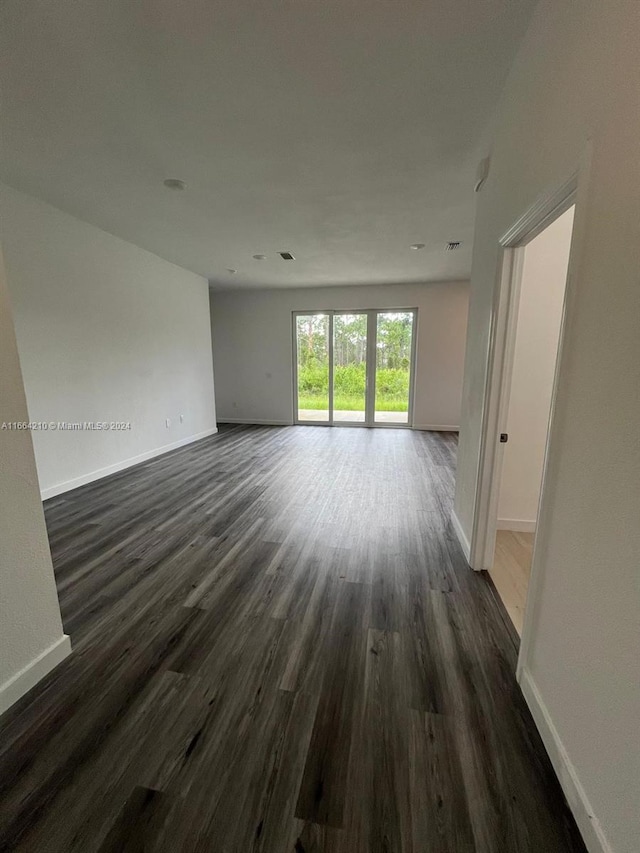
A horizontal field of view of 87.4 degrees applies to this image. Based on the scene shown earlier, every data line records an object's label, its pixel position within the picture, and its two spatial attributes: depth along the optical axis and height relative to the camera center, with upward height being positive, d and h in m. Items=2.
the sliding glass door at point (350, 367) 6.71 -0.06
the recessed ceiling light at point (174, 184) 2.73 +1.46
